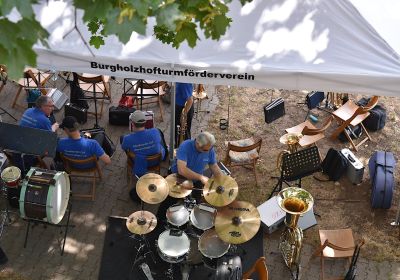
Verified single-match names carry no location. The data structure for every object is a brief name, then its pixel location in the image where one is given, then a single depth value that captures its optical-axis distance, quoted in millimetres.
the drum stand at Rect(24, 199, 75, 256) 7304
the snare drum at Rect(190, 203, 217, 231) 6957
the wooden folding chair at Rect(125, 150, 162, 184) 7753
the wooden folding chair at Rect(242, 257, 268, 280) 5957
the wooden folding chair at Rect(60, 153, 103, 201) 7688
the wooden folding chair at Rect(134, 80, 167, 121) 9453
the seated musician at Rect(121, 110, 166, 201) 7578
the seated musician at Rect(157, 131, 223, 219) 7164
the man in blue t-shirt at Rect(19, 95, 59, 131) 7988
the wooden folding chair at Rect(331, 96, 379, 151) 9164
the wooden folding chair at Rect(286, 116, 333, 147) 8672
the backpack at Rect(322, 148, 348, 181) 8594
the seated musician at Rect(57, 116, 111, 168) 7484
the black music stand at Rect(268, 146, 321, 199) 7410
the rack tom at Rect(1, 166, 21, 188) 7262
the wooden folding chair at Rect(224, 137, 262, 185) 8352
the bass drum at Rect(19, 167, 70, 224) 6875
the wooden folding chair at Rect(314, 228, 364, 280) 7022
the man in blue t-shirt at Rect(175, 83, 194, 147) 8703
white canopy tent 6469
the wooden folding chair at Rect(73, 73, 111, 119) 9492
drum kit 6598
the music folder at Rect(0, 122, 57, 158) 7238
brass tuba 6543
